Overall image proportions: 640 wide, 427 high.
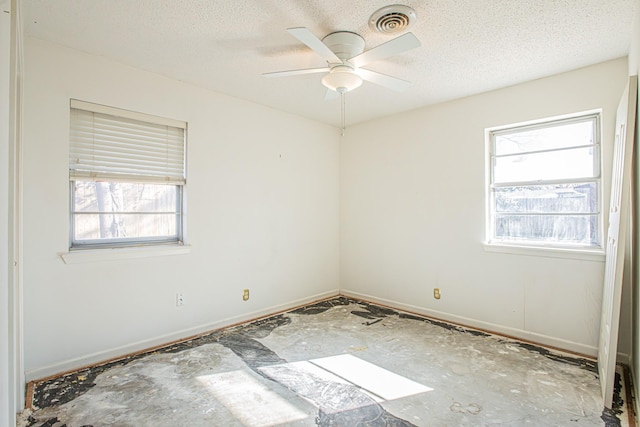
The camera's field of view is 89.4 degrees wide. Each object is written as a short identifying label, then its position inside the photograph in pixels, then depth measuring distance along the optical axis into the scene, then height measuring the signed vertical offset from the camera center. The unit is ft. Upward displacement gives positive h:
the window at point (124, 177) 8.54 +0.52
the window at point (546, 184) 9.35 +0.72
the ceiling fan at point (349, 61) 6.63 +3.10
